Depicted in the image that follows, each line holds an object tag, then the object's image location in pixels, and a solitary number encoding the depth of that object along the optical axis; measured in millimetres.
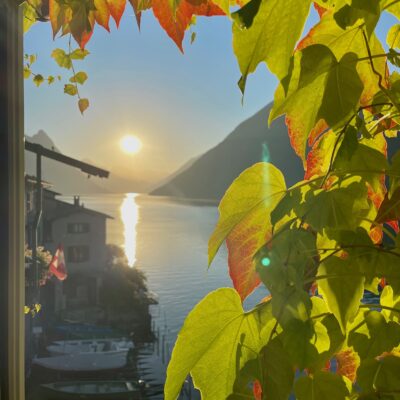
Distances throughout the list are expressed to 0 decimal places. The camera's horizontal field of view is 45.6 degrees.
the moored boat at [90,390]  11727
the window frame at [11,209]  432
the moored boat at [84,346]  12781
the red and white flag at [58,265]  6575
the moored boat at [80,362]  12242
